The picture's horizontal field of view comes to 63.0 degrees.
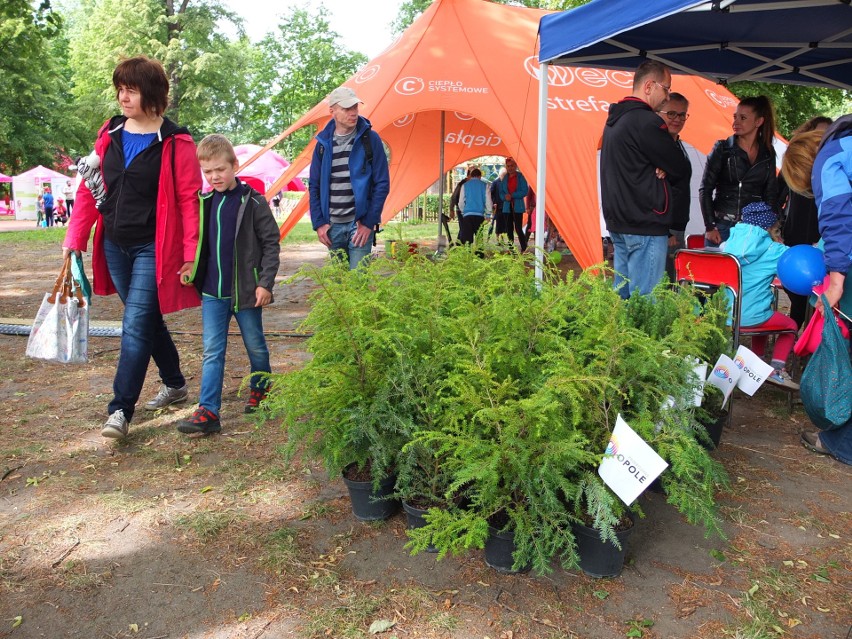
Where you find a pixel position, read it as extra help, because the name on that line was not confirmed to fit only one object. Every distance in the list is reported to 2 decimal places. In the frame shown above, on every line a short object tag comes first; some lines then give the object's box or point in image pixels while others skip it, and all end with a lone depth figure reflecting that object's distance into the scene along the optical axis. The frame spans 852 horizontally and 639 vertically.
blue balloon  3.80
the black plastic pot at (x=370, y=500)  2.93
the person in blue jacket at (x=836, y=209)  3.40
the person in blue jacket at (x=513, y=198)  13.10
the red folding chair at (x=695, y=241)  6.53
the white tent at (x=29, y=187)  33.50
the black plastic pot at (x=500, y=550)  2.54
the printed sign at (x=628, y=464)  2.32
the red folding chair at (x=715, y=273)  4.07
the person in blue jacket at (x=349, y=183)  5.10
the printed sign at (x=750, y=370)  3.55
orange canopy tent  7.40
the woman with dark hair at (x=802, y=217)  4.66
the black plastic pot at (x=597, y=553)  2.52
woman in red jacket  3.69
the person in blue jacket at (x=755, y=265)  4.28
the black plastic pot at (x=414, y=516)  2.76
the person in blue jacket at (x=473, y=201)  12.52
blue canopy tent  4.25
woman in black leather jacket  5.03
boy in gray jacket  3.92
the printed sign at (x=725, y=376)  3.51
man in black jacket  4.04
